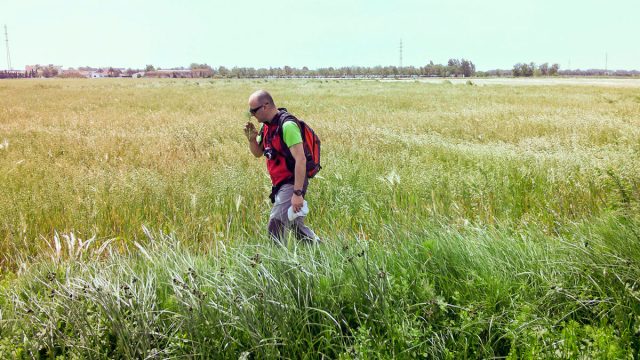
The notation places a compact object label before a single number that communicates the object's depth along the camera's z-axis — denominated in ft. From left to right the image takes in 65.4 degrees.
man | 12.07
